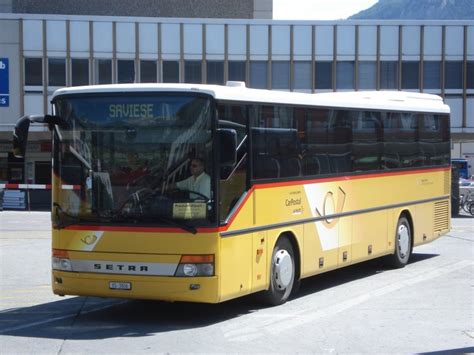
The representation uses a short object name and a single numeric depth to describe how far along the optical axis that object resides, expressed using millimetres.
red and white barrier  34594
